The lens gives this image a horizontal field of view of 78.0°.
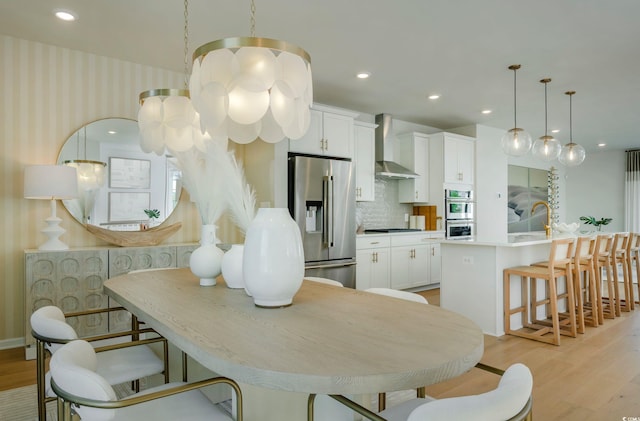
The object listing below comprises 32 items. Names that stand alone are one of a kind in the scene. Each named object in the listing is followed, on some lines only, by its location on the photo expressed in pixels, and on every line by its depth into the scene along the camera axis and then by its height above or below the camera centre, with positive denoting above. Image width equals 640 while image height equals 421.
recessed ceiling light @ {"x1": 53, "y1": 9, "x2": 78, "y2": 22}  2.94 +1.48
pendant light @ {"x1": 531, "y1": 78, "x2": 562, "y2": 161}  4.49 +0.72
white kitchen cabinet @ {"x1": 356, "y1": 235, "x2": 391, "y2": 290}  5.02 -0.67
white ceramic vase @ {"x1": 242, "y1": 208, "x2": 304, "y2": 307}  1.41 -0.17
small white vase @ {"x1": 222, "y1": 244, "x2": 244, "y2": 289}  1.82 -0.26
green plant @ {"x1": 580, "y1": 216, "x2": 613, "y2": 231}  6.20 -0.18
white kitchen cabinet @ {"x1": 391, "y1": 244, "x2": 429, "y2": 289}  5.45 -0.79
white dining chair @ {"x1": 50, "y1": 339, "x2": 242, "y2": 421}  1.00 -0.49
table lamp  3.16 +0.20
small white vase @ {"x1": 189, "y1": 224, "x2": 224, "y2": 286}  1.93 -0.26
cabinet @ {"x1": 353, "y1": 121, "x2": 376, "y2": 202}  5.37 +0.70
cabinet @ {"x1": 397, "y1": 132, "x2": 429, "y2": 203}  6.15 +0.74
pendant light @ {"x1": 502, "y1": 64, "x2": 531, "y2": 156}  4.21 +0.73
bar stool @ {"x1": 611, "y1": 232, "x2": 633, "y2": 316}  4.62 -0.66
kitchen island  3.72 -0.63
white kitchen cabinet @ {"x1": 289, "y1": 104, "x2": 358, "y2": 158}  4.55 +0.91
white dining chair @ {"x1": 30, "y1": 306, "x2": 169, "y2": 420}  1.47 -0.67
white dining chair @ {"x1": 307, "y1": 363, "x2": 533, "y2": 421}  0.83 -0.42
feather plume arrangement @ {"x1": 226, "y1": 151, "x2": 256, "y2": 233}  1.67 +0.05
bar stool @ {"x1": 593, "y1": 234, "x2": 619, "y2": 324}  4.23 -0.60
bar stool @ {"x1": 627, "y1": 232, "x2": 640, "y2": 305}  5.14 -0.51
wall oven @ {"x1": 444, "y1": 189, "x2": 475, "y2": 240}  6.14 -0.05
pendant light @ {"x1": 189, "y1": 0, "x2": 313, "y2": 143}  1.57 +0.53
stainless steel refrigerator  4.36 -0.02
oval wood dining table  0.90 -0.37
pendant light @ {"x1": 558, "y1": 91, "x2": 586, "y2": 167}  4.91 +0.71
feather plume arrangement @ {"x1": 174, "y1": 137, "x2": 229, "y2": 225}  1.75 +0.13
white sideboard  3.16 -0.58
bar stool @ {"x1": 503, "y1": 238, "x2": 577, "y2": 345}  3.52 -0.86
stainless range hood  5.71 +0.90
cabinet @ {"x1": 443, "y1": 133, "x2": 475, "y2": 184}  6.14 +0.83
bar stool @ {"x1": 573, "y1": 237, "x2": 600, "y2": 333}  3.91 -0.60
